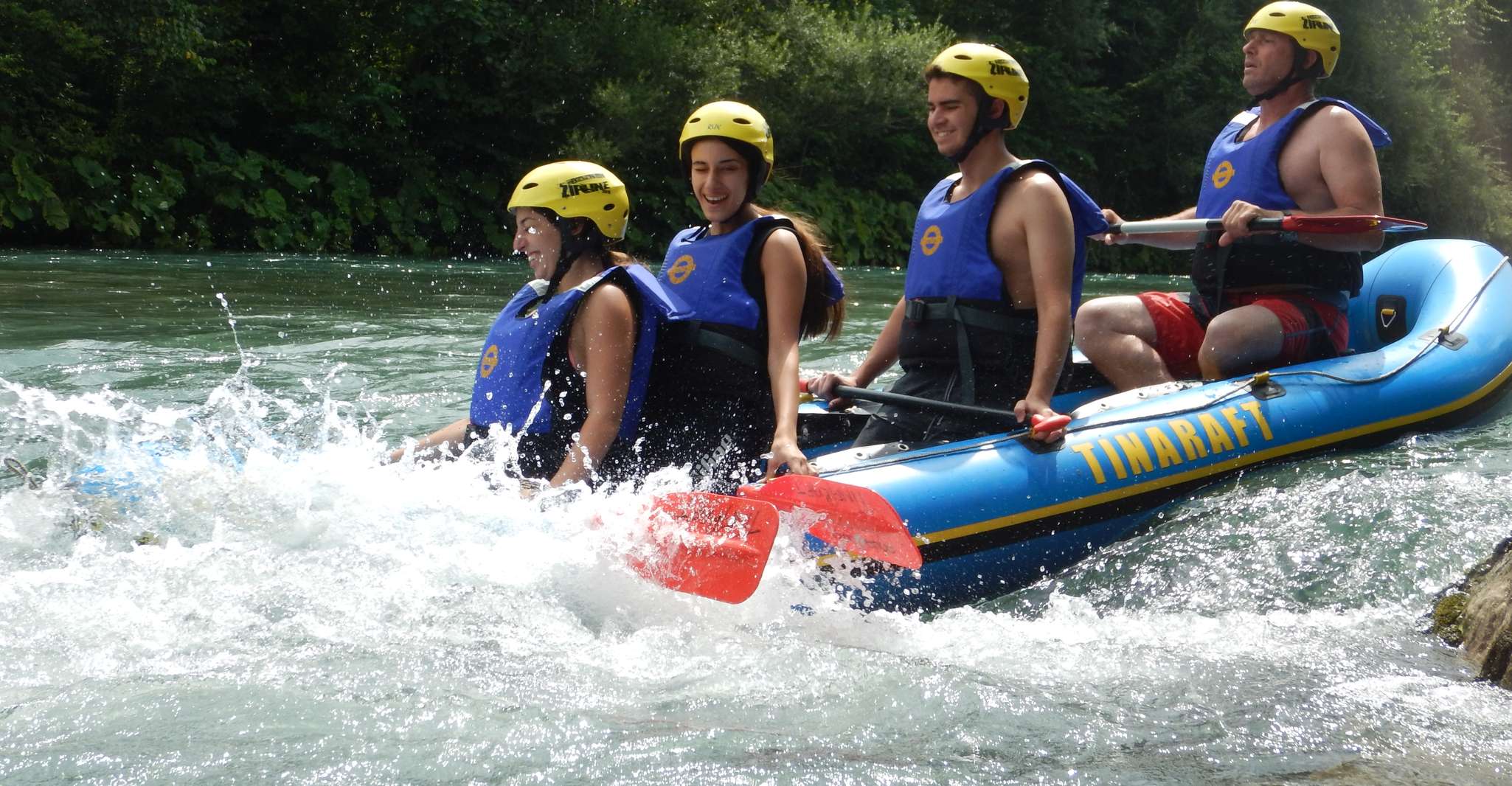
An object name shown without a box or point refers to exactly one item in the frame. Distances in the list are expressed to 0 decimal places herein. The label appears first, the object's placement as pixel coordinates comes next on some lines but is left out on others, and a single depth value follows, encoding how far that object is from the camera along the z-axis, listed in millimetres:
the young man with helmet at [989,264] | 7586
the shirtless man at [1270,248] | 9359
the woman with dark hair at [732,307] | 7719
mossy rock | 5746
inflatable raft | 7203
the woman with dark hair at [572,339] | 7430
